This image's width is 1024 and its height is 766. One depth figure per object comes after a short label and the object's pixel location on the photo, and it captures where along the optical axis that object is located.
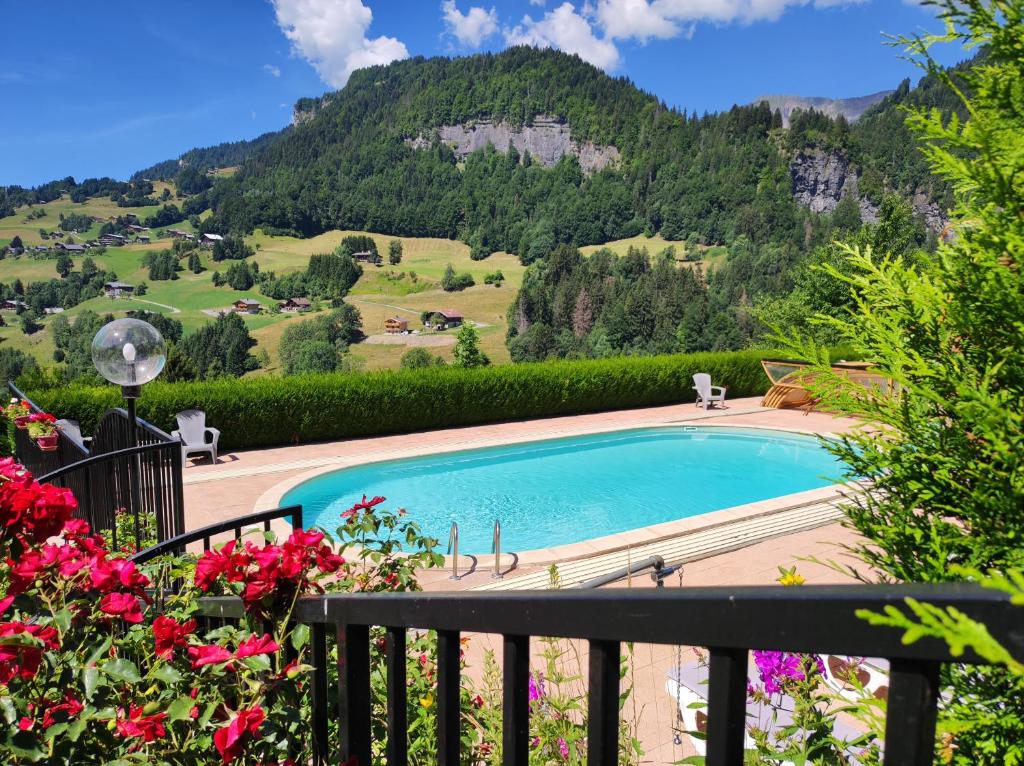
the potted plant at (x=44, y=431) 6.46
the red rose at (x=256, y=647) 1.29
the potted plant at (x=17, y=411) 7.15
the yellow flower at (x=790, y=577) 2.27
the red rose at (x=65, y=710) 1.19
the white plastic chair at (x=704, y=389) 15.34
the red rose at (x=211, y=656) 1.29
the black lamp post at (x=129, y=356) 4.70
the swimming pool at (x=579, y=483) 9.30
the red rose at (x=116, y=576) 1.55
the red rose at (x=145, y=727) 1.27
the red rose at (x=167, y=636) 1.43
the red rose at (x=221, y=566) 1.55
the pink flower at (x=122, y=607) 1.50
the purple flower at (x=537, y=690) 2.70
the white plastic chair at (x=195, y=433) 10.23
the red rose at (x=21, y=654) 1.18
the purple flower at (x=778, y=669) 2.10
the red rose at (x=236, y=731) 1.23
